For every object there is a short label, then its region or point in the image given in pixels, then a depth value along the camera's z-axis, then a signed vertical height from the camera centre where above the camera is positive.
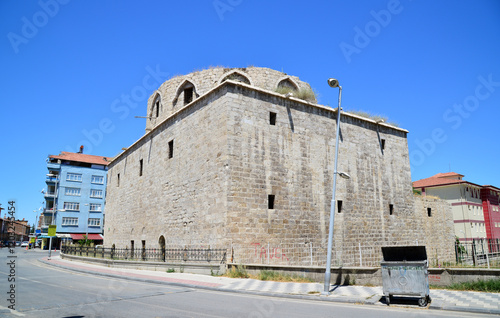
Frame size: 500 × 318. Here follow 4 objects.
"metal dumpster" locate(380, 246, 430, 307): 7.31 -1.24
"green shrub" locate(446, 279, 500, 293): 8.11 -1.53
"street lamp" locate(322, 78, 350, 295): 8.77 -0.19
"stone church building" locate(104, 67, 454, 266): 14.46 +2.45
